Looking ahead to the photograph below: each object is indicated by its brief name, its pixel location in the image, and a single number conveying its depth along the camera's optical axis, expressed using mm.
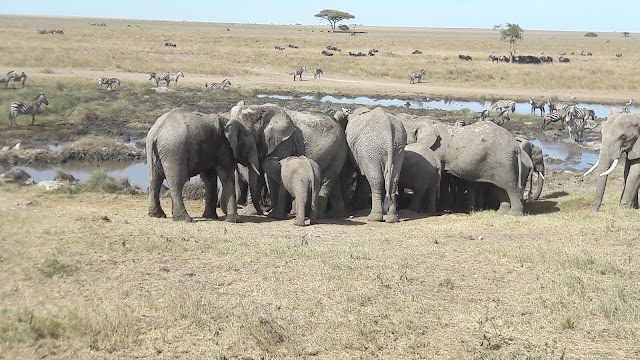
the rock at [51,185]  15984
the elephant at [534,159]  15719
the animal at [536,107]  36484
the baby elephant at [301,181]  12977
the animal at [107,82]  40031
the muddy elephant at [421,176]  14609
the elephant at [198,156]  12695
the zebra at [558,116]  31881
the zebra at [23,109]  27250
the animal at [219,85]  42250
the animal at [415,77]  52906
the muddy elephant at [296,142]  14289
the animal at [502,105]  35031
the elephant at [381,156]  14008
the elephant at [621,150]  13508
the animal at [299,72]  52844
